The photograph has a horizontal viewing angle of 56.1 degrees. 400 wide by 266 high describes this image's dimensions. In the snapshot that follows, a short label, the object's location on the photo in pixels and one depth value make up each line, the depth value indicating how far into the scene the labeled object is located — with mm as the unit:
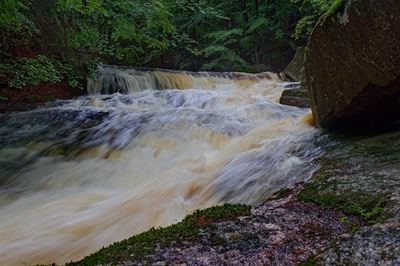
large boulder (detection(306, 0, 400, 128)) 3779
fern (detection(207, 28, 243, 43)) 17328
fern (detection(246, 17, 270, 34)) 16812
